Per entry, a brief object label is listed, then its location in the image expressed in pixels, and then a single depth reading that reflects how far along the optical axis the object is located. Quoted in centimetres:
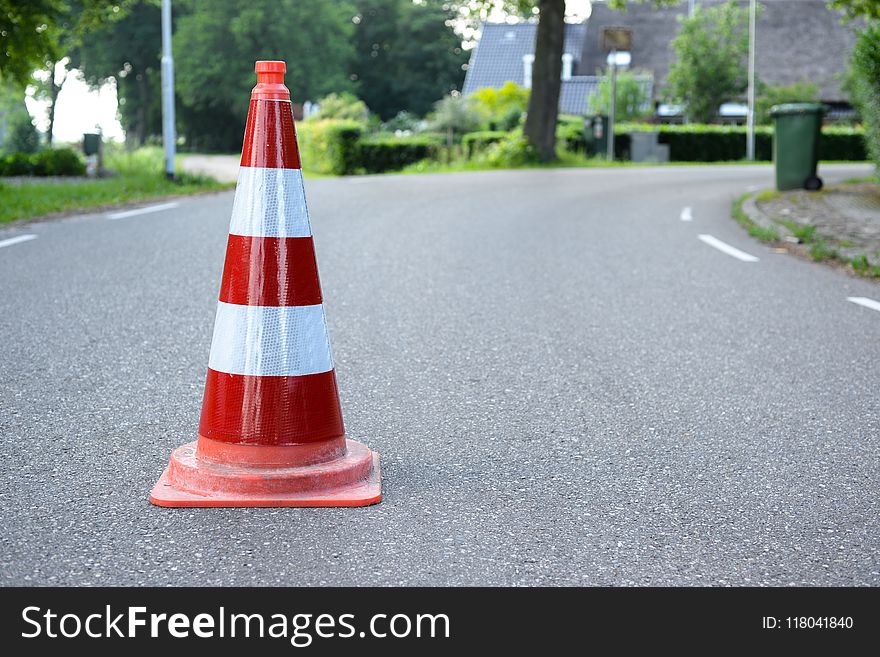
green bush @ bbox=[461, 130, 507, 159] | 3284
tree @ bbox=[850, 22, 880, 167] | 1460
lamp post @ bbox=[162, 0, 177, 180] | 2070
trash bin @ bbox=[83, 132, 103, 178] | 2390
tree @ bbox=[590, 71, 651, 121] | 5134
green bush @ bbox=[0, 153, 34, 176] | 2336
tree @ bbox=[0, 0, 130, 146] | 1639
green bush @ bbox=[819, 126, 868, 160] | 4222
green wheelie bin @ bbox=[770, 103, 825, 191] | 1722
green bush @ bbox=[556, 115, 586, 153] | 3628
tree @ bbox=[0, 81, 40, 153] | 3155
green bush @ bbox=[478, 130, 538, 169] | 3045
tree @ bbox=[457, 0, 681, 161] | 3123
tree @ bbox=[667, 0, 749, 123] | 5028
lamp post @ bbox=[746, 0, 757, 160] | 4184
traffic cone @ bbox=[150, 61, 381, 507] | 365
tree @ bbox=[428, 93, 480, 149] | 4059
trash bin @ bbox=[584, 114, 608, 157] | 3731
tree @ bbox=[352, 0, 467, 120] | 7750
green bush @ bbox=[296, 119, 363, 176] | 3133
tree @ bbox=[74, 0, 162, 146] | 6719
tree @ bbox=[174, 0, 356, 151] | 6488
